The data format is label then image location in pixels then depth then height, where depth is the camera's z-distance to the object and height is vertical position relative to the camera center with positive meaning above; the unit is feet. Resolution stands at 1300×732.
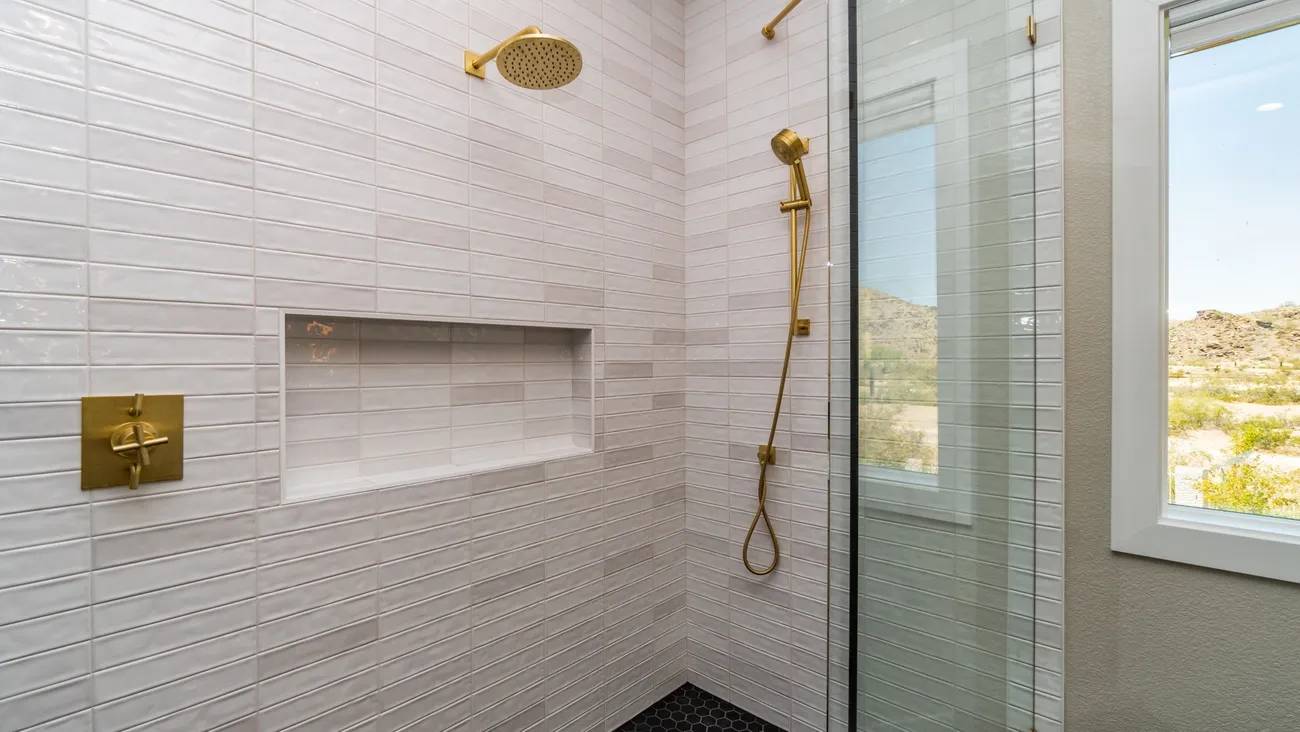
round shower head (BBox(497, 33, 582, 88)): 3.70 +2.22
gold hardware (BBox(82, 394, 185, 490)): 2.86 -0.44
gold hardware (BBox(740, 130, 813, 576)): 5.15 +1.21
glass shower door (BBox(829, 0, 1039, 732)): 3.13 +0.02
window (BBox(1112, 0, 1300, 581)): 3.45 +0.54
